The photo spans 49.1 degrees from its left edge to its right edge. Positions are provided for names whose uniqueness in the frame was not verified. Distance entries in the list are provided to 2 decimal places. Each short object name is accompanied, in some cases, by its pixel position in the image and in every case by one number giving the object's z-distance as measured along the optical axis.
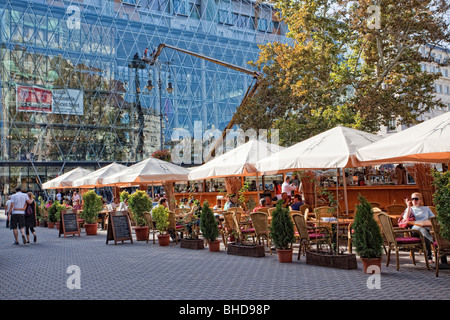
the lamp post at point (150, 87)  27.23
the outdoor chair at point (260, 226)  11.74
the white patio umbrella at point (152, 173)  18.16
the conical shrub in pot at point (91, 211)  20.50
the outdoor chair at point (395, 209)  12.11
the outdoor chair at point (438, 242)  7.90
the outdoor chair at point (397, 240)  8.59
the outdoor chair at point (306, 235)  10.18
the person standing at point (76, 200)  28.51
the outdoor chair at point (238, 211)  13.28
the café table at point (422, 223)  8.82
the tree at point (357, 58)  20.52
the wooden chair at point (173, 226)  14.86
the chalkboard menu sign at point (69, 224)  19.58
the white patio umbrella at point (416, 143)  8.45
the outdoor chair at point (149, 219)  15.45
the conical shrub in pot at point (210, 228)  12.77
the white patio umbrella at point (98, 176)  23.18
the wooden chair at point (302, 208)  13.27
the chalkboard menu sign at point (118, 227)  15.84
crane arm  23.27
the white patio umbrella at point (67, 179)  27.42
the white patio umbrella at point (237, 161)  14.46
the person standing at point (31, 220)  16.88
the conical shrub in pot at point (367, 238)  8.27
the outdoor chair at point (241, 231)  12.15
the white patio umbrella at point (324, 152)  11.01
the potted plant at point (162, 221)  14.38
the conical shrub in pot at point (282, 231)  10.26
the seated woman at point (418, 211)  9.67
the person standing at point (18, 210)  15.96
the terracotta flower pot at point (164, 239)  14.88
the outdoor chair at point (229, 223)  12.68
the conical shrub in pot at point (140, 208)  16.67
